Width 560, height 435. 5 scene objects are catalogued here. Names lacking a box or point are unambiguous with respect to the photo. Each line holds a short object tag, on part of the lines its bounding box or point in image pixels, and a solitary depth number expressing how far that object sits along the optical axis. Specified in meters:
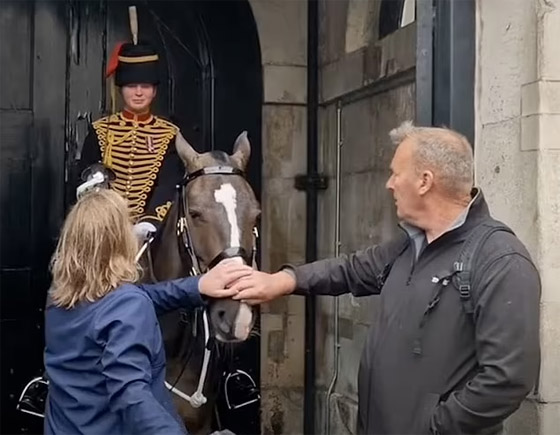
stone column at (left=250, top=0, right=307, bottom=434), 6.10
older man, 2.77
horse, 3.73
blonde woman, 2.78
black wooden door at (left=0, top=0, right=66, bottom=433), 5.70
